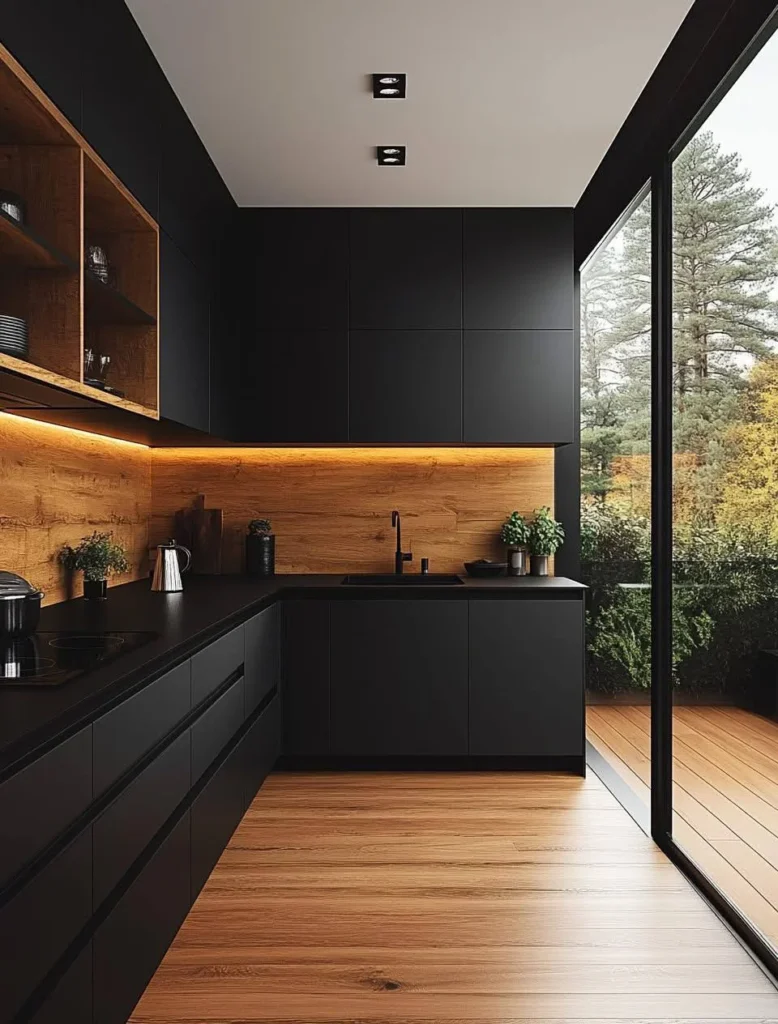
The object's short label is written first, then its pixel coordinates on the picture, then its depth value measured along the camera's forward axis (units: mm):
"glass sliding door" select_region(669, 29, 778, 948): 2400
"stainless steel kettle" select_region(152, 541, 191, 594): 4184
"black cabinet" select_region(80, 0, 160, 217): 2662
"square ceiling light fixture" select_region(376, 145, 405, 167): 4008
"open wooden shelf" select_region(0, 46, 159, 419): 2330
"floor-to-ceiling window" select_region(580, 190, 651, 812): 4668
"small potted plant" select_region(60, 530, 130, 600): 3689
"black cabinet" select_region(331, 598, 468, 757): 4465
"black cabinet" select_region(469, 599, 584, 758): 4465
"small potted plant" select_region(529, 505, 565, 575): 4992
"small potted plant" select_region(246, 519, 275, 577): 4949
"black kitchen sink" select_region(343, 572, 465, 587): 4844
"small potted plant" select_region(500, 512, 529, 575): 5004
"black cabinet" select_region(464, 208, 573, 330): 4816
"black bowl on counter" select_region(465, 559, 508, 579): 4926
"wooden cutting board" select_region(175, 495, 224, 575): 4984
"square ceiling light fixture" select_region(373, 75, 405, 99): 3344
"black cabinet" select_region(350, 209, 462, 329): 4805
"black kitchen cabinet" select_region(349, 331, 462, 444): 4809
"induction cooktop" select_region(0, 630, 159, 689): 2104
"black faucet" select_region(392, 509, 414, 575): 4984
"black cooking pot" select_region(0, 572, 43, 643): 2281
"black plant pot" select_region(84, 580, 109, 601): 3729
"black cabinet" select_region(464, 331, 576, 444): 4812
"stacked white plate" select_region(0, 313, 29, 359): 2244
